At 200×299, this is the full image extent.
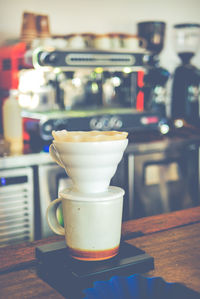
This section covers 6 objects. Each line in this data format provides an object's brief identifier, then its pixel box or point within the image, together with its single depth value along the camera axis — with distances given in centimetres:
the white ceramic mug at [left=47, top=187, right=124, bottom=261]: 81
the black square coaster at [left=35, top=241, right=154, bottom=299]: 79
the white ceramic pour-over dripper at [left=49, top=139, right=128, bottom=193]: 79
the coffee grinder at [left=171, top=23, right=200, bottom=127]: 300
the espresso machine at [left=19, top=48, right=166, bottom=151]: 234
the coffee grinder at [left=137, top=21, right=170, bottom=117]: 285
